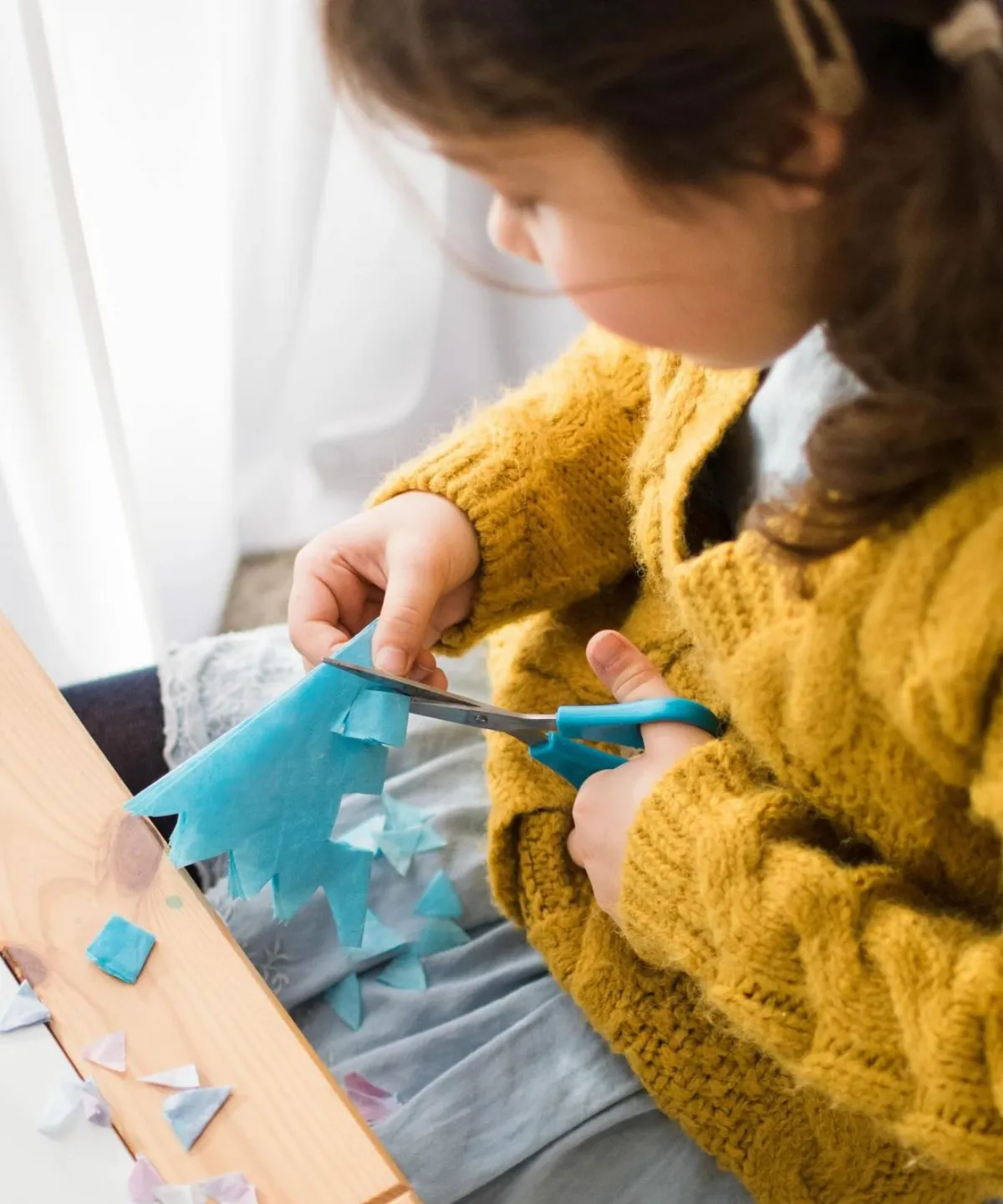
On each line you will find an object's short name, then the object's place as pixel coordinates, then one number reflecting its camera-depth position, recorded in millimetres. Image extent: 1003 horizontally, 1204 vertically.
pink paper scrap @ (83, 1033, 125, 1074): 479
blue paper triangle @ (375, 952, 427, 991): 716
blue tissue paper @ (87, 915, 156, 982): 507
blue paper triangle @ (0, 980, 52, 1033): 491
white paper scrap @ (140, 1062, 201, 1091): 474
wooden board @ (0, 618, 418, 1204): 458
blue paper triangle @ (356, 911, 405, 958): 715
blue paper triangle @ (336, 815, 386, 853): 748
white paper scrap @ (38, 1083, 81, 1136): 464
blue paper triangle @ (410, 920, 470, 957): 735
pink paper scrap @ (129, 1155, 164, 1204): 445
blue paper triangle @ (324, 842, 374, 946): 637
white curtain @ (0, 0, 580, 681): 951
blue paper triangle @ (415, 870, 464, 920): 745
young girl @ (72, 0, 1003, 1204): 417
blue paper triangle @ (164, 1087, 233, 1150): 460
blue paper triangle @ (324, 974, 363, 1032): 703
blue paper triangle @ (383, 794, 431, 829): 780
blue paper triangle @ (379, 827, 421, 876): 757
